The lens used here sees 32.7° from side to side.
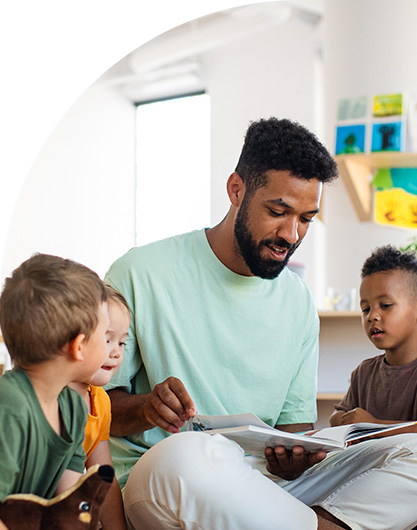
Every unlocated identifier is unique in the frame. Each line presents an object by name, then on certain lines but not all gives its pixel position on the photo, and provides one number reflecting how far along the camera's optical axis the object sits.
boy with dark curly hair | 2.03
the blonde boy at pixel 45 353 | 1.12
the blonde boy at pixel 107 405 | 1.47
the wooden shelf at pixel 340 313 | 2.99
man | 1.72
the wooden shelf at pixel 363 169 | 3.52
